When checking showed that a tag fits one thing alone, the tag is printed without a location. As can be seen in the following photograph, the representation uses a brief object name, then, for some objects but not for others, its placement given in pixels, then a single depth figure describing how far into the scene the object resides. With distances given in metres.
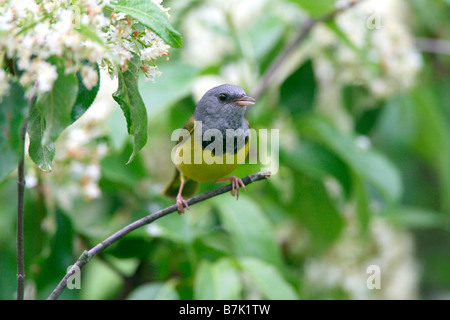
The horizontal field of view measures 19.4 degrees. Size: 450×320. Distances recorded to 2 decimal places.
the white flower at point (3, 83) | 0.66
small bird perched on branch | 0.76
